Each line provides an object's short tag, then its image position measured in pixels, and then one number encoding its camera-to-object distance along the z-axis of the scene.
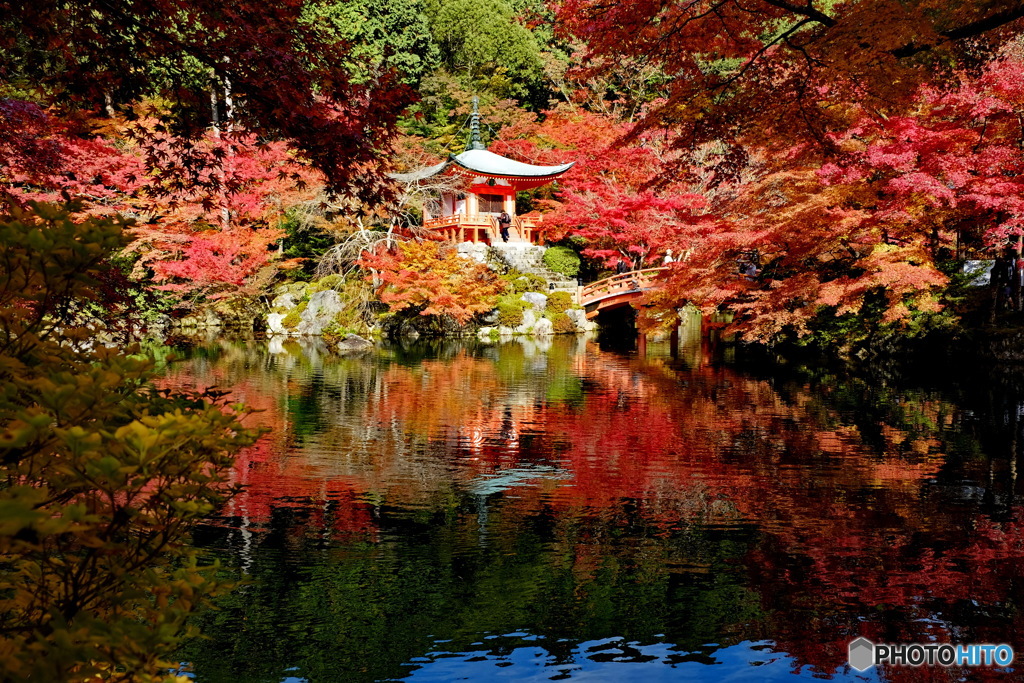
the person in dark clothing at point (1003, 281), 12.76
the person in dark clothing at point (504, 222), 26.96
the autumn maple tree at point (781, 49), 6.33
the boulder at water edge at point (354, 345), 19.64
